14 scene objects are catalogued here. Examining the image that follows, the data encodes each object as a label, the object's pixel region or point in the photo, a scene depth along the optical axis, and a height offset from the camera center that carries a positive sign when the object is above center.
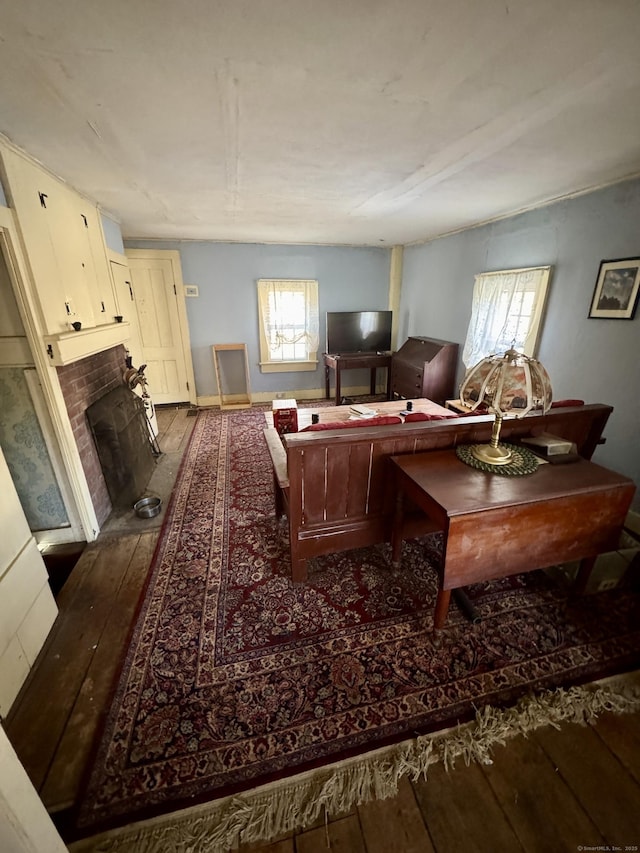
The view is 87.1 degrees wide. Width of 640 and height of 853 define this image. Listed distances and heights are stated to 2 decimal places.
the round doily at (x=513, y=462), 1.61 -0.76
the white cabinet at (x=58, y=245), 1.82 +0.35
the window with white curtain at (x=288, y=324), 4.95 -0.33
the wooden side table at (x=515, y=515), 1.39 -0.87
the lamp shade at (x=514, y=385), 1.55 -0.37
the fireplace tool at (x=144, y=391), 3.25 -0.92
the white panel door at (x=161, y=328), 4.50 -0.35
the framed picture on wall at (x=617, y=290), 2.31 +0.07
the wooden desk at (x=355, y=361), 4.88 -0.84
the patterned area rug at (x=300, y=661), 1.18 -1.51
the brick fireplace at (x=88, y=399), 2.22 -0.66
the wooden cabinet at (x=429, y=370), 4.23 -0.84
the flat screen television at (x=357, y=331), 5.02 -0.43
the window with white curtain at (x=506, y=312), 3.02 -0.11
